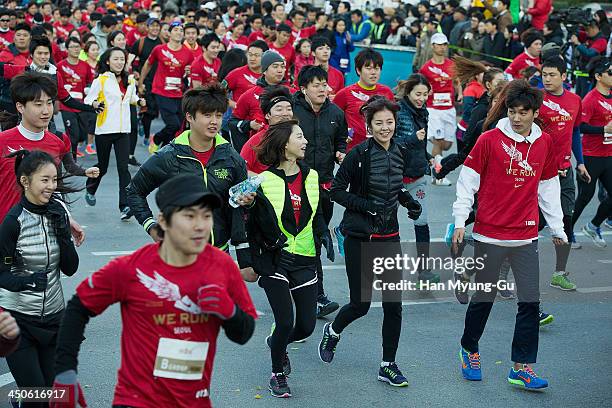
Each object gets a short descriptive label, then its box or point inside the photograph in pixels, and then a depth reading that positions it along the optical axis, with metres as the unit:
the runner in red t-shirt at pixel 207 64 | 15.31
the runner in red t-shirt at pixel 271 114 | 7.59
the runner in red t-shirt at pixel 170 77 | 15.12
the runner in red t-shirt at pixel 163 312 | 4.14
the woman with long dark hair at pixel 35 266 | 5.44
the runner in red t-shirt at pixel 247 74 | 11.90
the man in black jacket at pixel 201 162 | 6.32
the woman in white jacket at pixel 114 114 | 11.93
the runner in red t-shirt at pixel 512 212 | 6.77
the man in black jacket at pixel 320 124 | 8.62
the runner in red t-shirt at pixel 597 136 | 10.05
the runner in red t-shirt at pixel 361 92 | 9.81
